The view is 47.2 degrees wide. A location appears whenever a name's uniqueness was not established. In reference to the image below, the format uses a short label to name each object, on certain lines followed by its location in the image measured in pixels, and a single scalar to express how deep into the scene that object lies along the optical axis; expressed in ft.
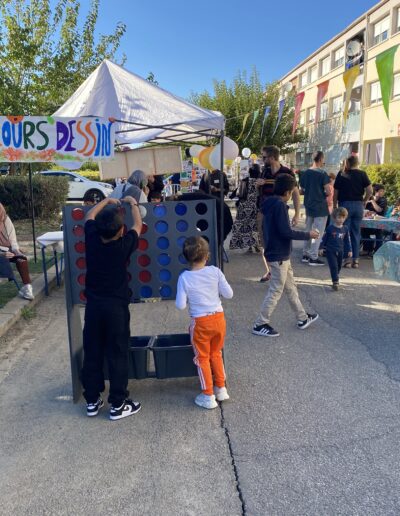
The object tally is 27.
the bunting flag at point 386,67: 24.68
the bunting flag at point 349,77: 32.25
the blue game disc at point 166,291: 11.77
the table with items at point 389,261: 16.33
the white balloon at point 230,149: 25.97
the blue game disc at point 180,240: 11.68
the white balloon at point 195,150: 41.22
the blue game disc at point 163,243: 11.66
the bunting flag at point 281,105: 52.13
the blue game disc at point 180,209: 11.62
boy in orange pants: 10.84
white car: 66.54
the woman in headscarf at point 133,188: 15.35
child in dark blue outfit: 21.25
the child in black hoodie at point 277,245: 15.37
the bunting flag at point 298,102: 50.14
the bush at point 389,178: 47.44
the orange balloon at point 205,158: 27.71
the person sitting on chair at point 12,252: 19.58
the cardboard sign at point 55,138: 16.70
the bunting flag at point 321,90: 43.37
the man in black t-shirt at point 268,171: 23.31
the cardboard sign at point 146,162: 24.44
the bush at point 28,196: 41.86
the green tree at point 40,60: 33.22
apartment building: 75.97
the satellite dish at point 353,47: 73.17
